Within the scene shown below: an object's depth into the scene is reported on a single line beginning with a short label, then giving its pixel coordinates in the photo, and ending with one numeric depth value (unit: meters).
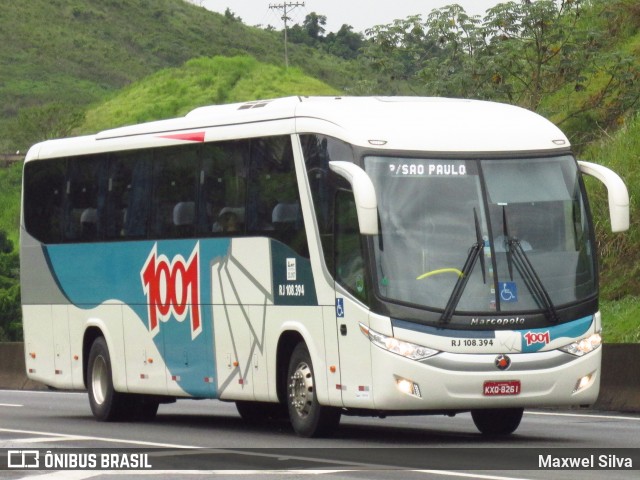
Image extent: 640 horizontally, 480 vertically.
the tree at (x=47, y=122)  114.31
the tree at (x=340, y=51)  198.25
